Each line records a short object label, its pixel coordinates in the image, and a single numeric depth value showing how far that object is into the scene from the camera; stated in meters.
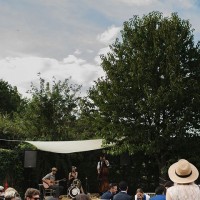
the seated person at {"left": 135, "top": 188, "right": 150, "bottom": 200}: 12.03
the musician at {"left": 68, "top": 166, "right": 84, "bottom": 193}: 20.00
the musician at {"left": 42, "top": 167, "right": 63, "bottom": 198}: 18.23
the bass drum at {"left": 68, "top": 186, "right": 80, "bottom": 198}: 19.36
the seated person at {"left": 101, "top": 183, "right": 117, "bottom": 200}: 10.26
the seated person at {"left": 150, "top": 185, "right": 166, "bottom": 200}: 8.12
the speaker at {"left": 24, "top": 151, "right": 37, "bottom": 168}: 20.34
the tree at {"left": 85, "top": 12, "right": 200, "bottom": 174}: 22.73
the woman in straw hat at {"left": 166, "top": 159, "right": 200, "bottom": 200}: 4.94
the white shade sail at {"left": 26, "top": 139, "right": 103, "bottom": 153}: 21.70
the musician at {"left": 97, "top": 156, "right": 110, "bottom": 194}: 21.46
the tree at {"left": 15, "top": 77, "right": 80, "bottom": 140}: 31.98
